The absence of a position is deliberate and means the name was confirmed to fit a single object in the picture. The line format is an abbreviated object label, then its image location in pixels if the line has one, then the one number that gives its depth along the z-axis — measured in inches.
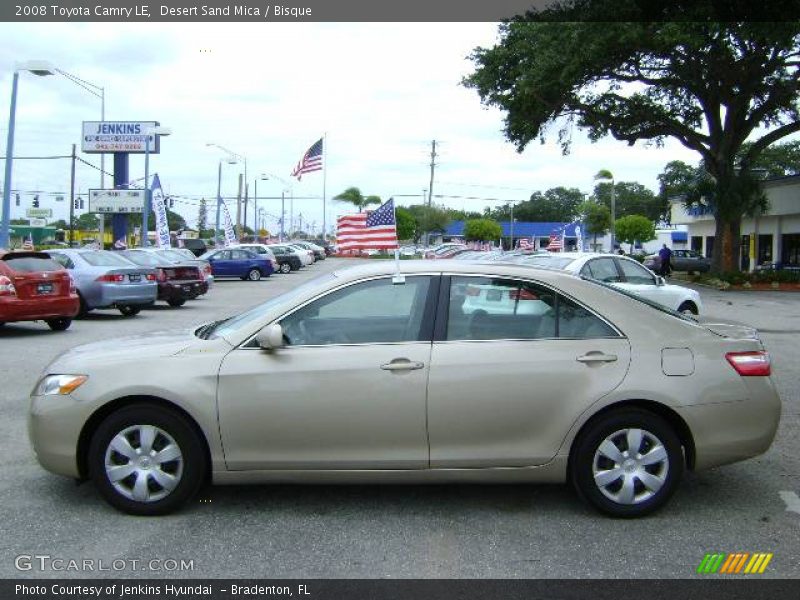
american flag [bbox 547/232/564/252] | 1387.3
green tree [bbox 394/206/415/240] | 4343.8
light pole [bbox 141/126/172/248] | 1617.9
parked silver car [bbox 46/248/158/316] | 667.4
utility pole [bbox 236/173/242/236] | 2634.8
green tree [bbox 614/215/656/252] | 3380.9
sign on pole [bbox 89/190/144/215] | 2268.7
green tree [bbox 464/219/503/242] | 4153.5
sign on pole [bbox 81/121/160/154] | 2330.2
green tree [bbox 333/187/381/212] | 3435.0
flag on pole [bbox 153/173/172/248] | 1451.8
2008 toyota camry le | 187.5
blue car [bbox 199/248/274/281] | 1459.2
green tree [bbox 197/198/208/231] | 5940.0
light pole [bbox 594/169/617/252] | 2714.8
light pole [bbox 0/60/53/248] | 900.6
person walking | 1366.9
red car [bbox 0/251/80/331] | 527.5
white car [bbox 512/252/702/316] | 525.7
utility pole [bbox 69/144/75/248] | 2288.4
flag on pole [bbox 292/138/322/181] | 1567.4
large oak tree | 1088.2
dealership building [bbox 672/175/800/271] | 1631.4
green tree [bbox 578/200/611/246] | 3309.5
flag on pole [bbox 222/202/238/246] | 1973.4
